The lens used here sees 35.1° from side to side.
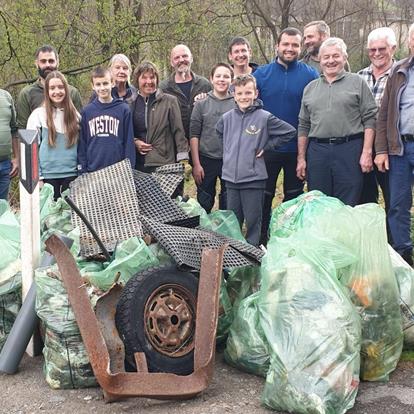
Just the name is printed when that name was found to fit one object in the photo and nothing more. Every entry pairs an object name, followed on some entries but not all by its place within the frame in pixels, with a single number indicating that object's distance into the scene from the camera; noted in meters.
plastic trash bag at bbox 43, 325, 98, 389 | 3.79
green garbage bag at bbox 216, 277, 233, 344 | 4.37
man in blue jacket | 6.14
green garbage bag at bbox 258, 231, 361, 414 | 3.36
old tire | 3.78
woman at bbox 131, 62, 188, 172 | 6.29
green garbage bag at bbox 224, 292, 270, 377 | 3.94
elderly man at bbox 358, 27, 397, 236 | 5.75
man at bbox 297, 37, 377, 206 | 5.46
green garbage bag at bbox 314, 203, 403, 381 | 3.92
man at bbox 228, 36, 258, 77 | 6.48
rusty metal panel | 3.46
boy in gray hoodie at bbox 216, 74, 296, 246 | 5.54
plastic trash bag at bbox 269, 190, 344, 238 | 4.54
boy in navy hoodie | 5.97
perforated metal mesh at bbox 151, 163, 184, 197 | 5.29
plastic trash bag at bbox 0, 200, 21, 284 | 4.41
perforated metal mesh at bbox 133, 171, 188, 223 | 4.80
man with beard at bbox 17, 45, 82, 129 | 6.62
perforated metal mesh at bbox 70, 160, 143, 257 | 4.52
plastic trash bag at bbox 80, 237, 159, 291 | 4.07
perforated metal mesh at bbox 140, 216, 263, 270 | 4.10
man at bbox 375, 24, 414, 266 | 5.30
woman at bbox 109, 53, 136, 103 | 6.42
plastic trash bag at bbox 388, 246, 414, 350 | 4.22
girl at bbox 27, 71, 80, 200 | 5.98
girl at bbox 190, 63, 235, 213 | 6.16
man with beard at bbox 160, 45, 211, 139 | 6.71
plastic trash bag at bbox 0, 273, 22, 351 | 4.32
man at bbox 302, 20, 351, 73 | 6.56
